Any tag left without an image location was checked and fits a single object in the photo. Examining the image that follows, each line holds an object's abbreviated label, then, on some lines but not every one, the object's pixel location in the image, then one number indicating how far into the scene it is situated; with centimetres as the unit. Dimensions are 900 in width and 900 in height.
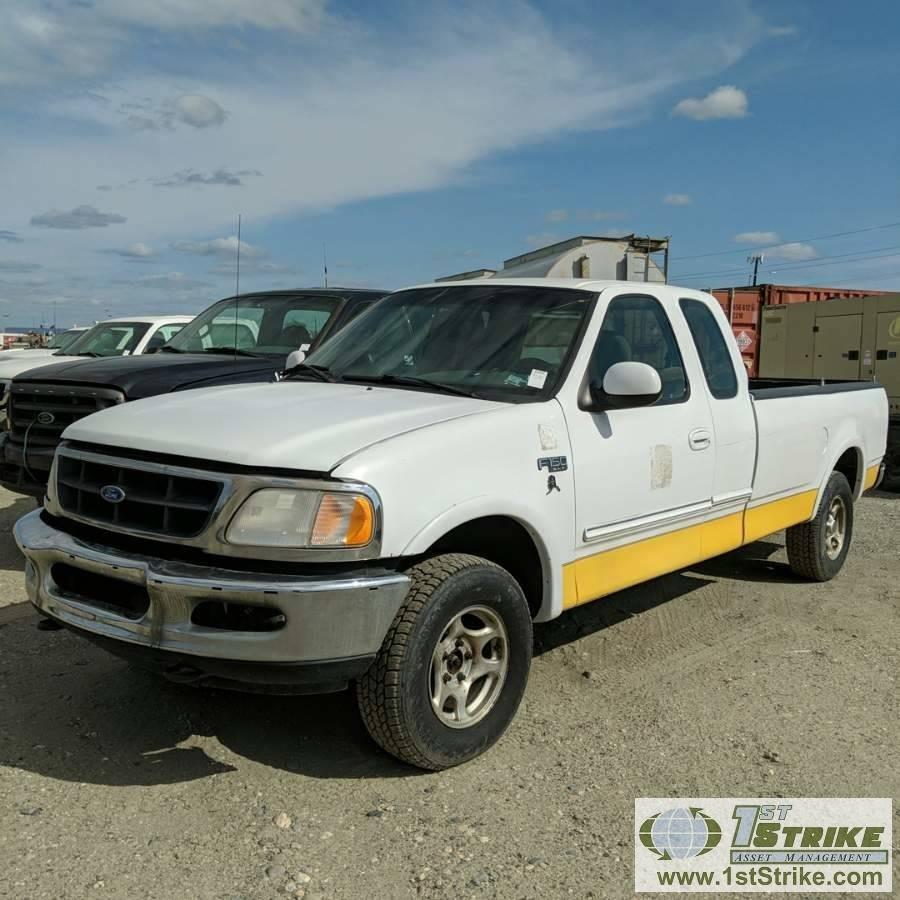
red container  1962
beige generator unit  1241
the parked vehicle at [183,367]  616
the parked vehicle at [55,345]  1281
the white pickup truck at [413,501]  307
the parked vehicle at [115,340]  1055
